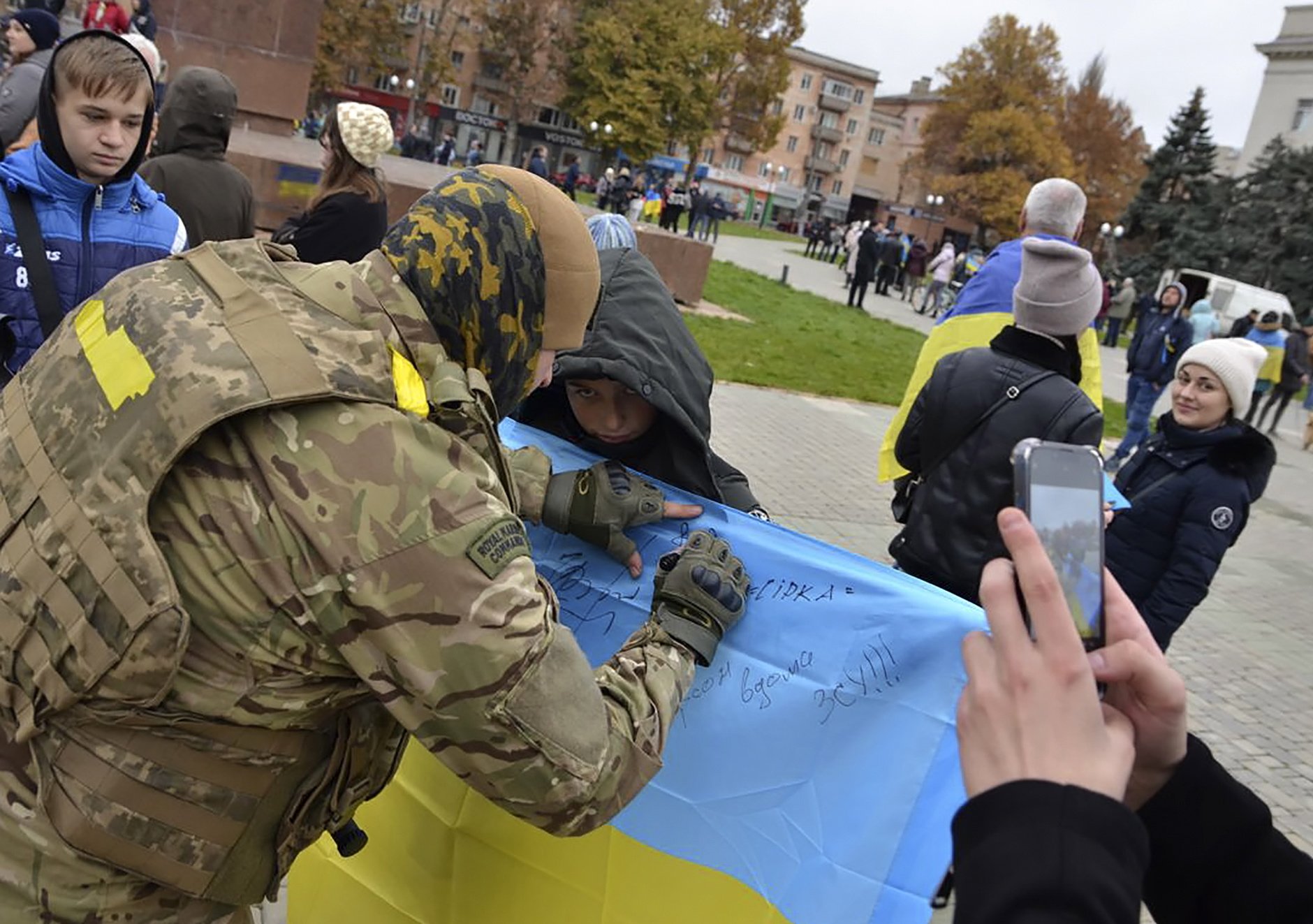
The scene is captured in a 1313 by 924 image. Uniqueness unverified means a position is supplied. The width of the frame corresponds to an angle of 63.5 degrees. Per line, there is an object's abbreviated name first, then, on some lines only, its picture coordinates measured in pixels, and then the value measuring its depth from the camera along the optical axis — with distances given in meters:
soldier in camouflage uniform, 1.40
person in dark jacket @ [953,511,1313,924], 0.86
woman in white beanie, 4.29
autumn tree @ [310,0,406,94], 53.62
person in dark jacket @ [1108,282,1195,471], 12.47
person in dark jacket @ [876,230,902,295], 29.38
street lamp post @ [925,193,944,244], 63.66
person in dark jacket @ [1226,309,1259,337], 18.35
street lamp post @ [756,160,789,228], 88.94
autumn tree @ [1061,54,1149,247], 64.81
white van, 34.84
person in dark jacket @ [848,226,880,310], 24.72
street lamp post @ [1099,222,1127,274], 45.56
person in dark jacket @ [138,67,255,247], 4.66
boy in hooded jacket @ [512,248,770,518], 2.39
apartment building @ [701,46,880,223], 100.00
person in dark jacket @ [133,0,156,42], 9.08
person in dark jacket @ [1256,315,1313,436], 18.14
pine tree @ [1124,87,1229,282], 45.75
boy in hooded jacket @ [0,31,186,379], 3.02
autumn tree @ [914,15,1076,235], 61.59
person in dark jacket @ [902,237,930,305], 30.22
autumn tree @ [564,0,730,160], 59.22
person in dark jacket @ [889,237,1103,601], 3.54
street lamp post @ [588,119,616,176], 59.94
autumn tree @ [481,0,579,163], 61.59
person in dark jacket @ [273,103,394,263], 5.25
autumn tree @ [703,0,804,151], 64.81
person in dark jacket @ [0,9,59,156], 5.16
